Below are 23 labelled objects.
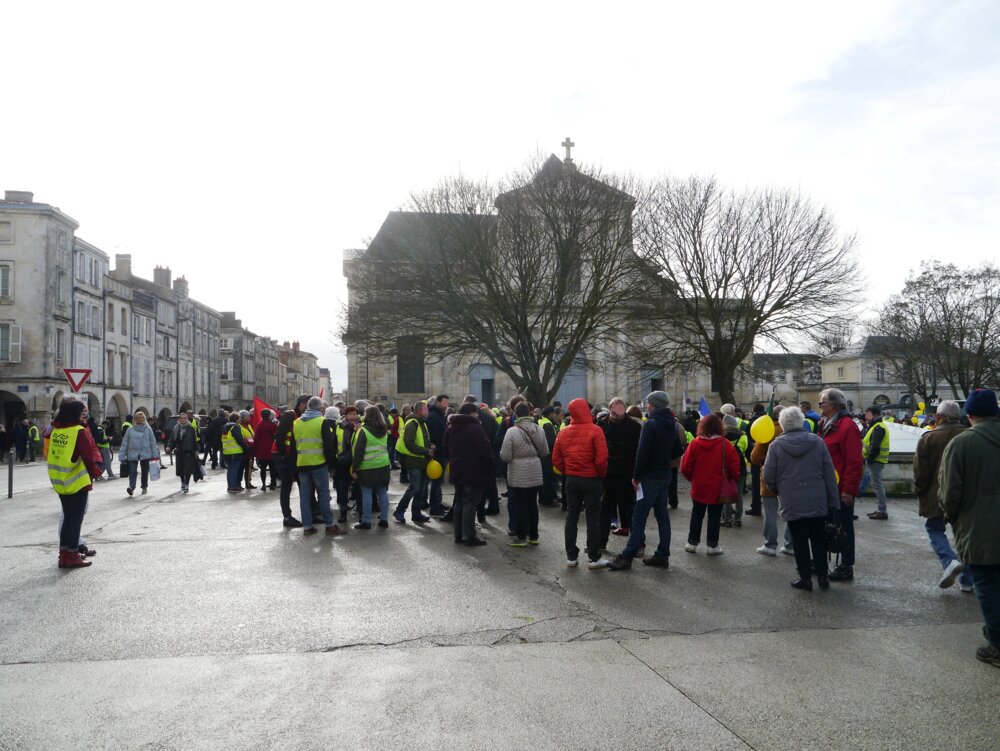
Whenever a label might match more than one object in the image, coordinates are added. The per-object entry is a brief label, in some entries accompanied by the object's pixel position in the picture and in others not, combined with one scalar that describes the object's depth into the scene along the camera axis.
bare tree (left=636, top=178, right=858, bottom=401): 33.09
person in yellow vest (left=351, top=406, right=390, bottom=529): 11.09
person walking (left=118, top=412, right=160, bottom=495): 16.83
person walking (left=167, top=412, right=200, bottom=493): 17.42
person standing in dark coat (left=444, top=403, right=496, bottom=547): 9.98
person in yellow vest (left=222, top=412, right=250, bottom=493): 16.80
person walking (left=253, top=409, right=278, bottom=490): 15.88
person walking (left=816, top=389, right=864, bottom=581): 7.99
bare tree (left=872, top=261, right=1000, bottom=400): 43.19
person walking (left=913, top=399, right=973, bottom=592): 7.05
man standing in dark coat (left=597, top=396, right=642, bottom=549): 9.14
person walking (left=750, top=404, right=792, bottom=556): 9.30
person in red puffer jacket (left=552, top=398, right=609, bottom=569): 8.52
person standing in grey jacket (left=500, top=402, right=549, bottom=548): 9.60
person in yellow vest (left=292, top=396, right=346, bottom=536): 11.16
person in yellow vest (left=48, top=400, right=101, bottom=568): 8.53
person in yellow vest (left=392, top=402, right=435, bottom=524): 11.80
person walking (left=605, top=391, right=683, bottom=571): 8.56
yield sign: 17.66
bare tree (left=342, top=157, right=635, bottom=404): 28.56
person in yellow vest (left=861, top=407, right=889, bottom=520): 12.80
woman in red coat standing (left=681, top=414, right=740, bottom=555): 8.96
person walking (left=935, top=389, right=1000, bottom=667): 5.27
